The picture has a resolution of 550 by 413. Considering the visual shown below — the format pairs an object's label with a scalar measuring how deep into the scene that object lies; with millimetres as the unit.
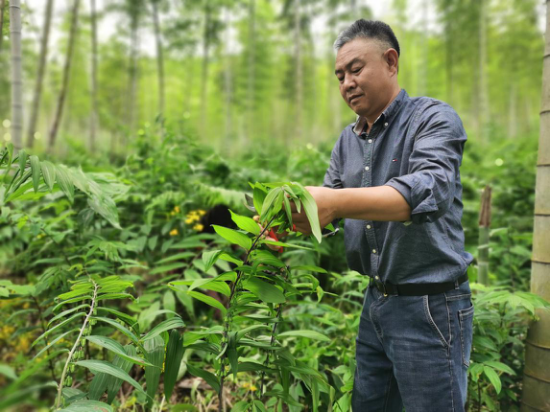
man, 1490
